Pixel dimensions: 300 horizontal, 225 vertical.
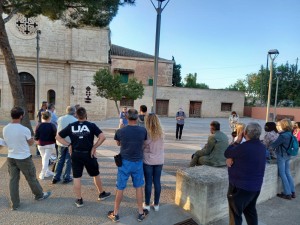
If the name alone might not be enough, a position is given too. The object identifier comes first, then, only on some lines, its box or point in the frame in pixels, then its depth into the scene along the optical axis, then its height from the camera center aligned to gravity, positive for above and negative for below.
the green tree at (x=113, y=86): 16.88 +0.54
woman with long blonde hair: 3.83 -0.93
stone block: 3.75 -1.59
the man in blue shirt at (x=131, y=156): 3.58 -0.96
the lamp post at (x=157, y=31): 5.93 +1.64
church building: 18.92 +2.39
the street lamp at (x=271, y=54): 9.65 +1.98
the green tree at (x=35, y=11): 8.19 +3.16
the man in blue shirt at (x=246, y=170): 3.01 -0.92
